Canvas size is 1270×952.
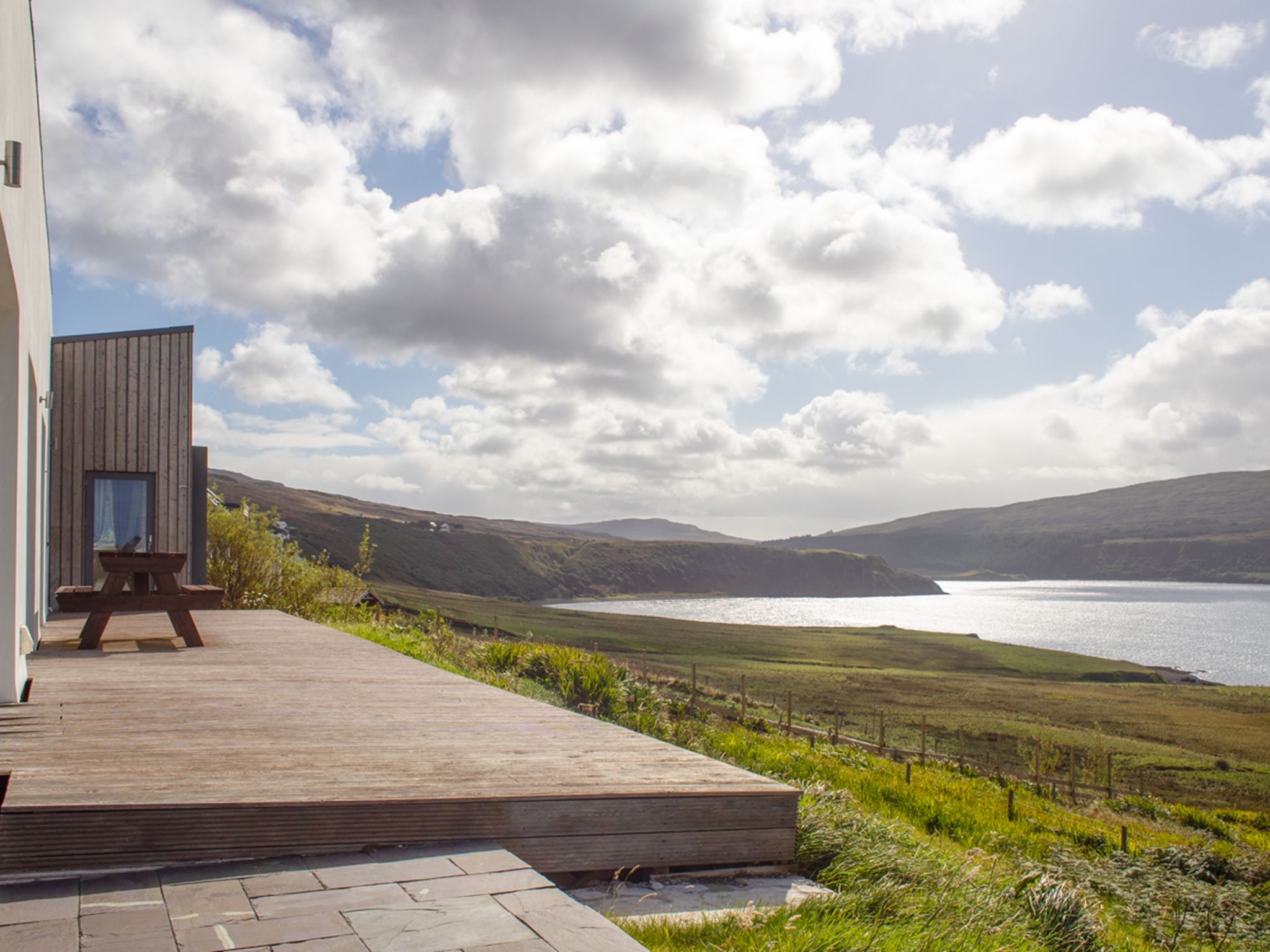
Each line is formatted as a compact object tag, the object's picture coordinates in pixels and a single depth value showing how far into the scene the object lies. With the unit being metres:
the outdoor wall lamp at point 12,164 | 3.71
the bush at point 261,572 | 12.69
